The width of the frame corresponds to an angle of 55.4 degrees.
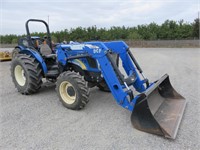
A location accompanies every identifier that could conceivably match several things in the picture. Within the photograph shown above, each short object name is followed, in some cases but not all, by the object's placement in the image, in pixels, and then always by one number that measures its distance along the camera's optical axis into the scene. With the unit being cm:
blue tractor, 320
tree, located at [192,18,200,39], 3066
